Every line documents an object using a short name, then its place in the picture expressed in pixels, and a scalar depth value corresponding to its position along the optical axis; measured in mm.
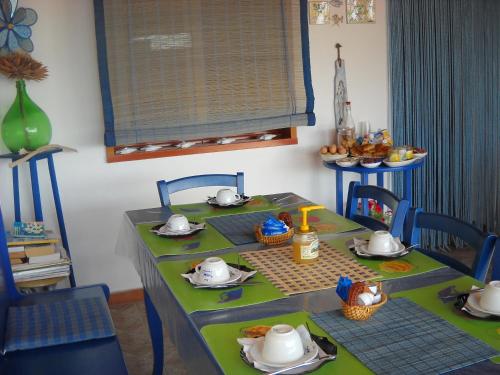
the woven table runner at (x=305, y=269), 1637
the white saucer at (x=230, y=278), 1640
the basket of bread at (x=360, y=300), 1374
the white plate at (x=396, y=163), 3516
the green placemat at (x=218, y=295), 1526
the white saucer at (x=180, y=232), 2135
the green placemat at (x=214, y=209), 2488
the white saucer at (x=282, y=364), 1174
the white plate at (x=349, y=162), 3582
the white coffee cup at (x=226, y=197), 2573
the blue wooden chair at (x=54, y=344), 1841
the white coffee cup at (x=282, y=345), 1179
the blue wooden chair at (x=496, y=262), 1558
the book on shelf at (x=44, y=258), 2740
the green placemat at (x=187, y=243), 1999
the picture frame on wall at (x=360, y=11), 3883
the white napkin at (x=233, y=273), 1656
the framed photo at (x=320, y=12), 3787
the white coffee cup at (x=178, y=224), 2167
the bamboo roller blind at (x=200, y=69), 3377
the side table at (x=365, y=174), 3525
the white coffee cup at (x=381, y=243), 1799
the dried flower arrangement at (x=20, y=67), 3053
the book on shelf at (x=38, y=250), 2797
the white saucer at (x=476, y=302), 1338
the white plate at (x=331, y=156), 3660
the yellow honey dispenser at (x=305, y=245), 1793
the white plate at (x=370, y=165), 3504
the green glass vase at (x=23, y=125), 3027
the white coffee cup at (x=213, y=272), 1642
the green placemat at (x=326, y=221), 2162
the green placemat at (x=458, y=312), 1271
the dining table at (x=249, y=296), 1259
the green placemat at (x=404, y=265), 1668
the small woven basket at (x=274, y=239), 2002
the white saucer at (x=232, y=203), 2568
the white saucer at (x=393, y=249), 1789
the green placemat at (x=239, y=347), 1175
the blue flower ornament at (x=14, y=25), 3076
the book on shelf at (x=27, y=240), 2814
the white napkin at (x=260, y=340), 1182
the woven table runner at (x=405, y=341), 1169
